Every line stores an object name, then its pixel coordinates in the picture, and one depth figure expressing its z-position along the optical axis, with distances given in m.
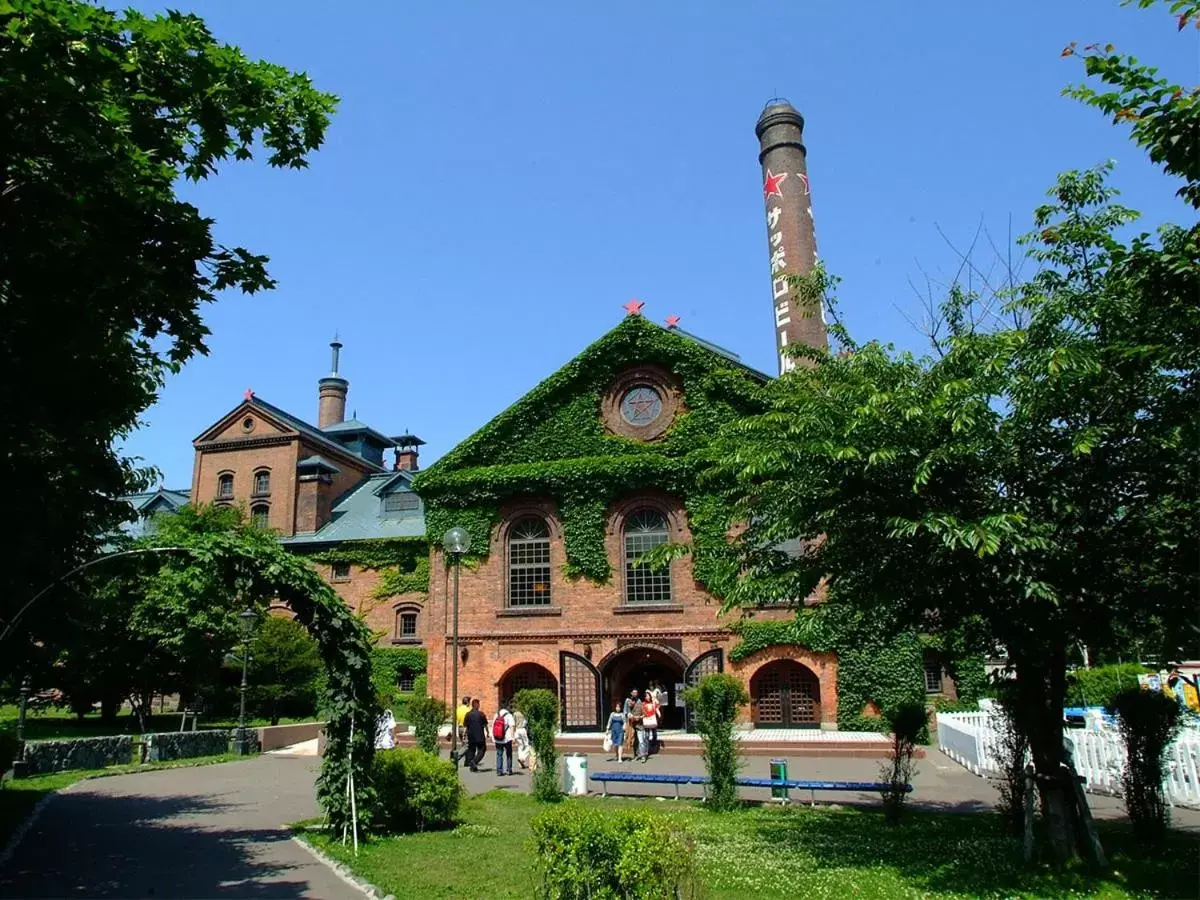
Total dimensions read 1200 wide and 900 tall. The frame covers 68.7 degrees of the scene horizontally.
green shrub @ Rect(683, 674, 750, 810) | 13.52
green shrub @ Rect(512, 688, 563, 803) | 14.30
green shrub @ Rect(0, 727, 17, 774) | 15.06
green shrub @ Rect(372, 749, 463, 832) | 11.84
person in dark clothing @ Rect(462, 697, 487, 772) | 18.83
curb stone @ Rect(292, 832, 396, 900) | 8.56
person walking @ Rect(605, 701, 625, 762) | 20.33
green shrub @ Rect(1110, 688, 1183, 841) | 9.86
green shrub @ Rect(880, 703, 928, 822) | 11.95
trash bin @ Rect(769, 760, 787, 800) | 14.21
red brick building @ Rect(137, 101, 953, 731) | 26.83
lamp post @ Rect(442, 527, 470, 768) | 18.47
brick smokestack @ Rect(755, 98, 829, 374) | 40.16
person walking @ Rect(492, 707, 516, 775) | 18.42
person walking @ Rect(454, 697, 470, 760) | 23.27
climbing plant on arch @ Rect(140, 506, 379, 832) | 11.19
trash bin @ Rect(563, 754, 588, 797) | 15.27
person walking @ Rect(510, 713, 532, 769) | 19.00
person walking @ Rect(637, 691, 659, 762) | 21.28
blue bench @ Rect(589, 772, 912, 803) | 13.28
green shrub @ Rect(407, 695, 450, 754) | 16.80
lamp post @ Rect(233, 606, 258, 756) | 24.66
